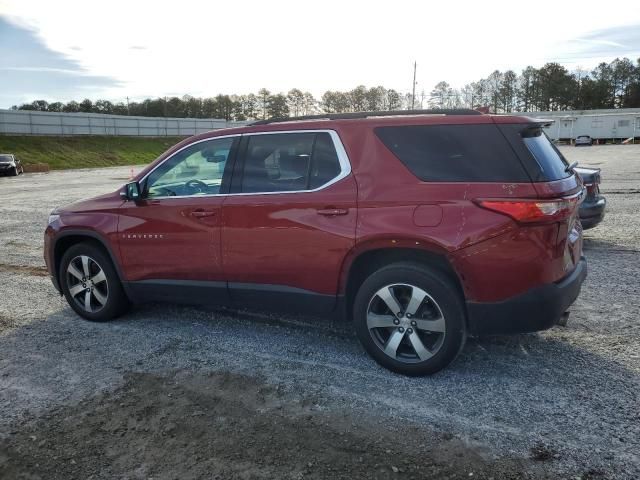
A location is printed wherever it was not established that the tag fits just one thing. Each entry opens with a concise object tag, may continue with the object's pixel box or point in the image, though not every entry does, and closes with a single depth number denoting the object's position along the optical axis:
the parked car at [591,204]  7.41
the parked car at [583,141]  56.09
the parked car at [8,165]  32.84
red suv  3.50
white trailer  58.34
